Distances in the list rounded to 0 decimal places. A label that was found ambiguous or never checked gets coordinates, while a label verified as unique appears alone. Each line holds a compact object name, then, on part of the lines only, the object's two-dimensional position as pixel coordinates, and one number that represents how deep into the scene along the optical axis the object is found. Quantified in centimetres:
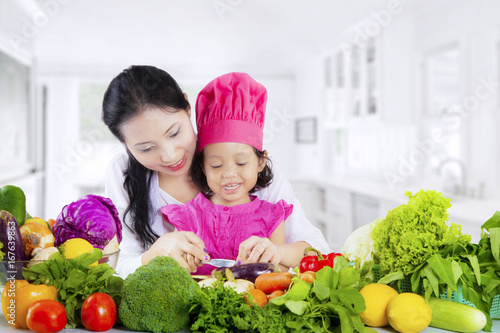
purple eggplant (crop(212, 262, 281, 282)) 109
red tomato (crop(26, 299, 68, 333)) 89
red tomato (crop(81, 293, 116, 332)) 91
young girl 122
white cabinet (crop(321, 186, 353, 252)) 423
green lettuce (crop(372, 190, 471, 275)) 97
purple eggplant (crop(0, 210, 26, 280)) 94
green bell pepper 104
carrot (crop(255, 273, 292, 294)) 101
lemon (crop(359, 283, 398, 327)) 95
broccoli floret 89
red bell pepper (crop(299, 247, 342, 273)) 109
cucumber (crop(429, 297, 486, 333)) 92
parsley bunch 85
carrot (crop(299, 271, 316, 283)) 95
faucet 365
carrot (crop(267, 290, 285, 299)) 95
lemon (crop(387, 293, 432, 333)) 91
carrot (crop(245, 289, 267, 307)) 94
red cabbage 104
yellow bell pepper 94
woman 119
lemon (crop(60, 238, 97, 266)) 101
